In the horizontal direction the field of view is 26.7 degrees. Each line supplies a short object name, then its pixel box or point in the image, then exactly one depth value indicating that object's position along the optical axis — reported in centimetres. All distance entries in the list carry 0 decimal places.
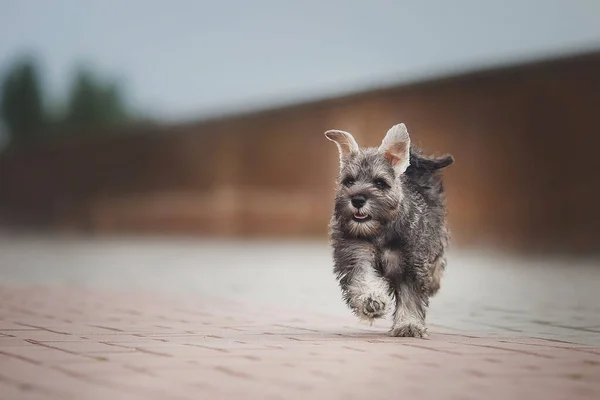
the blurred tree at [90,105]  6203
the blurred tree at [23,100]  5819
